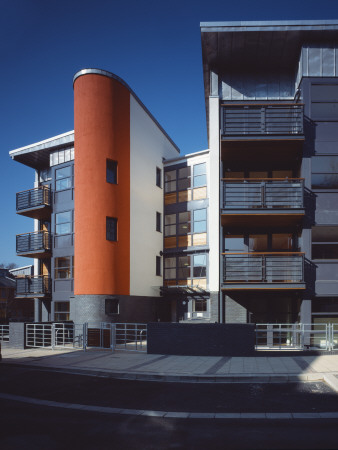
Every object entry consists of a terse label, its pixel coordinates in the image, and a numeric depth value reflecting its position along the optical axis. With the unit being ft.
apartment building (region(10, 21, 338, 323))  57.47
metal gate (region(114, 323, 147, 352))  59.21
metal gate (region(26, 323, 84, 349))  56.70
